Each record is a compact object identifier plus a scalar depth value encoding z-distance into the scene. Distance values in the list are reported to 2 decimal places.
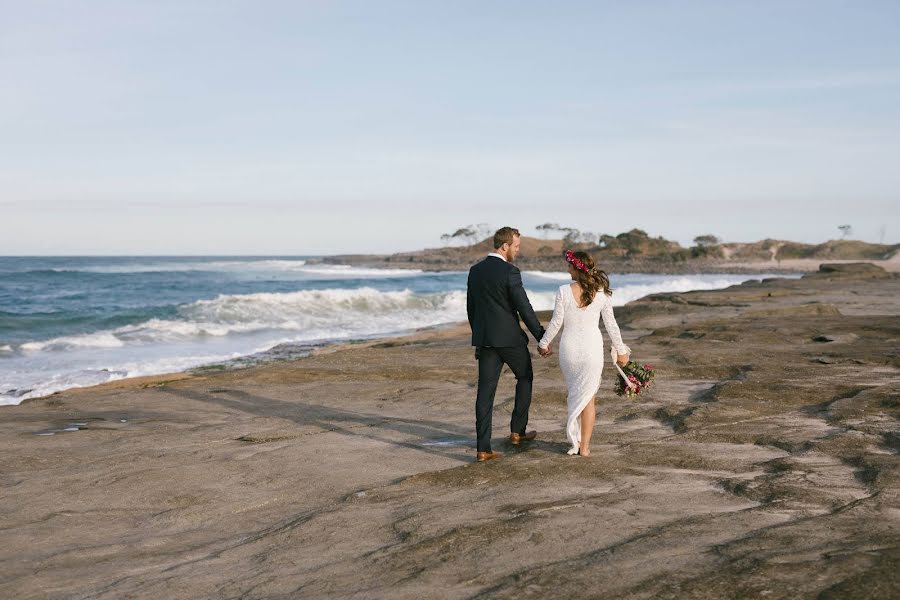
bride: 7.17
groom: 7.43
